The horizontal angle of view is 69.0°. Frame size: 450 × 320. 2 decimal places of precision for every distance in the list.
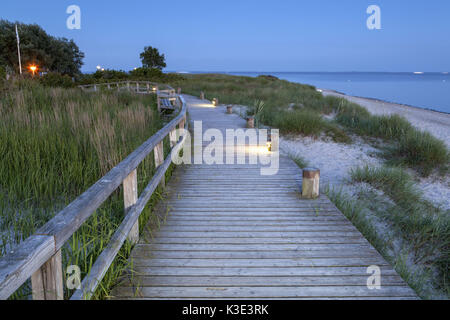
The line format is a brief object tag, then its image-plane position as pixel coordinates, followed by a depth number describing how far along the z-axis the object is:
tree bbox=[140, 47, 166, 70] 60.53
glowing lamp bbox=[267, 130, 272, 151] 7.87
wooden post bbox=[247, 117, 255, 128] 11.13
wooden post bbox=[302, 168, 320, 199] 4.85
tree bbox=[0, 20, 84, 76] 36.78
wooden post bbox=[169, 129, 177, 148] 6.53
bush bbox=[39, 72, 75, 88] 19.21
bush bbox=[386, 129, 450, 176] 9.05
